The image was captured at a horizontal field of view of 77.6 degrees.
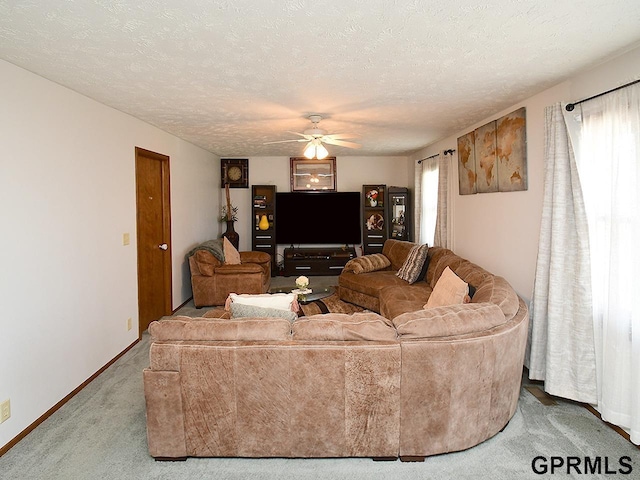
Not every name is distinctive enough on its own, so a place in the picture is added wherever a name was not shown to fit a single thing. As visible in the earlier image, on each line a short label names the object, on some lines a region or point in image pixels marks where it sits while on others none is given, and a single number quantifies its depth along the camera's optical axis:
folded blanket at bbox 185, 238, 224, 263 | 5.85
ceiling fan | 4.28
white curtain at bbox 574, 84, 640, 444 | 2.42
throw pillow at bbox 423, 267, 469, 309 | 3.16
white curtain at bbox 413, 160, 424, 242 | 6.69
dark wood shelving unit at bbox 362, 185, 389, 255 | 7.89
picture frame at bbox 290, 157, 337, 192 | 8.05
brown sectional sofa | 2.21
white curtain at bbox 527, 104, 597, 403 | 2.81
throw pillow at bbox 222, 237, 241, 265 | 6.26
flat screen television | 7.95
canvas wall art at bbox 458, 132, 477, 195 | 4.74
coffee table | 4.37
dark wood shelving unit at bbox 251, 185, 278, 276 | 7.84
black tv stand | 7.79
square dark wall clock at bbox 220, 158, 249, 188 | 7.93
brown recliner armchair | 5.60
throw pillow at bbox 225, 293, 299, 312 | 2.73
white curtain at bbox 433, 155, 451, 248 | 5.61
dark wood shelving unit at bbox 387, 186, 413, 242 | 7.55
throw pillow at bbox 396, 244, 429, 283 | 5.01
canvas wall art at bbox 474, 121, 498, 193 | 4.21
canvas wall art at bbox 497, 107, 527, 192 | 3.67
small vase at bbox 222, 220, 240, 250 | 7.63
